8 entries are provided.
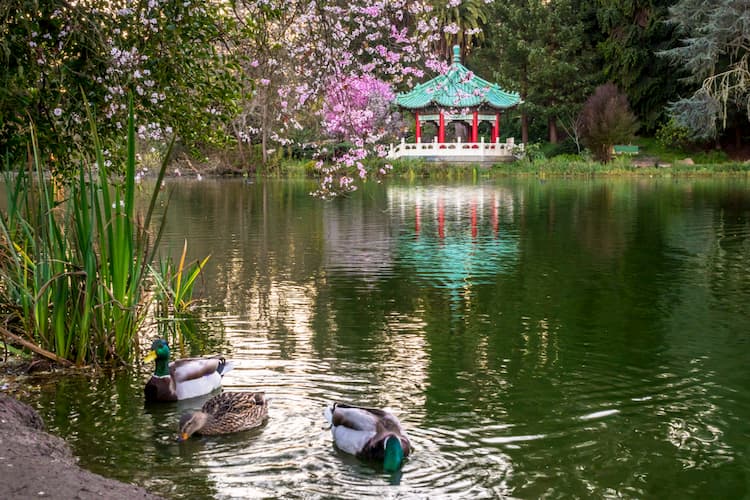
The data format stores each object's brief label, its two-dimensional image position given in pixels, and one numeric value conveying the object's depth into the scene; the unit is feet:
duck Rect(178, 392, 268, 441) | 22.02
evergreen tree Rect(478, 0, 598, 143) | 181.27
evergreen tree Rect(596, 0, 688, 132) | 173.68
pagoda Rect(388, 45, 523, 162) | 176.04
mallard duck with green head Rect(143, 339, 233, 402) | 25.00
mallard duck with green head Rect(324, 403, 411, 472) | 20.01
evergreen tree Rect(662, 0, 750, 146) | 144.36
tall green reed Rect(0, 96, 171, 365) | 25.34
